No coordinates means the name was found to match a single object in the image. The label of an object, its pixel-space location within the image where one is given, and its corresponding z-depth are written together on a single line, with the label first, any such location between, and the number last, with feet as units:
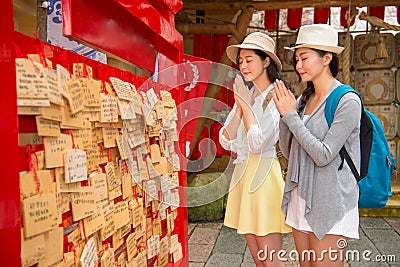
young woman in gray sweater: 6.43
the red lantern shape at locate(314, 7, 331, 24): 20.42
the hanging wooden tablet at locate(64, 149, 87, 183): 4.02
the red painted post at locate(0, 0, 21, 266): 3.10
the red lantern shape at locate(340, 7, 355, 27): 20.51
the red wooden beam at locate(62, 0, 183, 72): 4.38
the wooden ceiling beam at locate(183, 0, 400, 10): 17.42
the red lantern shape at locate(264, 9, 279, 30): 21.27
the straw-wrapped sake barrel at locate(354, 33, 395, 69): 21.48
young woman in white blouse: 7.75
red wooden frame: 3.11
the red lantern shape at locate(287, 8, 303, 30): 20.84
